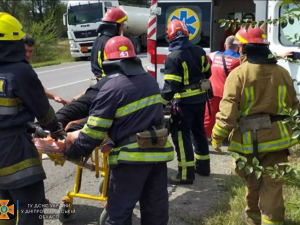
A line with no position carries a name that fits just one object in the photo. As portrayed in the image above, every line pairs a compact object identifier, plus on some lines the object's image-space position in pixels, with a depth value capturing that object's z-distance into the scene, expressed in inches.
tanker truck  857.5
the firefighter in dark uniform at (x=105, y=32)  180.9
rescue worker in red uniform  231.0
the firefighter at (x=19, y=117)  110.4
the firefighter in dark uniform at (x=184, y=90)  185.6
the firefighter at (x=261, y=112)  126.1
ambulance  258.7
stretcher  131.9
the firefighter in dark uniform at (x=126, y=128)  114.0
